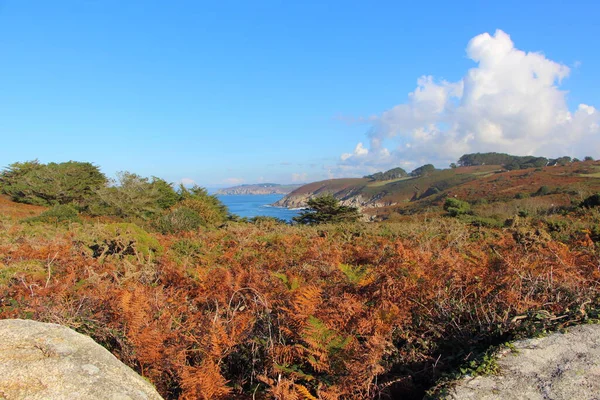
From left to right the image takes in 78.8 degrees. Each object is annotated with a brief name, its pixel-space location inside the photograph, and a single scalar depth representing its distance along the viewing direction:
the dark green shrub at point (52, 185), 30.08
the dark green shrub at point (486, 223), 15.39
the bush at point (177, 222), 16.81
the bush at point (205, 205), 23.36
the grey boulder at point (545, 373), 2.15
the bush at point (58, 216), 18.75
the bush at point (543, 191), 39.11
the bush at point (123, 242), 8.29
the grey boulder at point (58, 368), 1.92
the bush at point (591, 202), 20.89
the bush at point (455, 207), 27.08
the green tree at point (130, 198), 25.03
